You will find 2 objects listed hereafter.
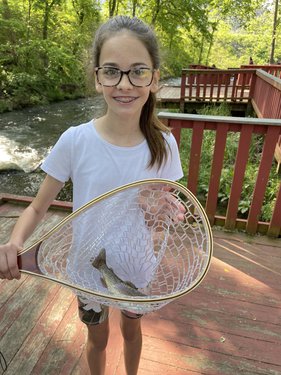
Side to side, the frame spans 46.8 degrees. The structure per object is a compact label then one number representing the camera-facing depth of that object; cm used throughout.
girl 107
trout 113
